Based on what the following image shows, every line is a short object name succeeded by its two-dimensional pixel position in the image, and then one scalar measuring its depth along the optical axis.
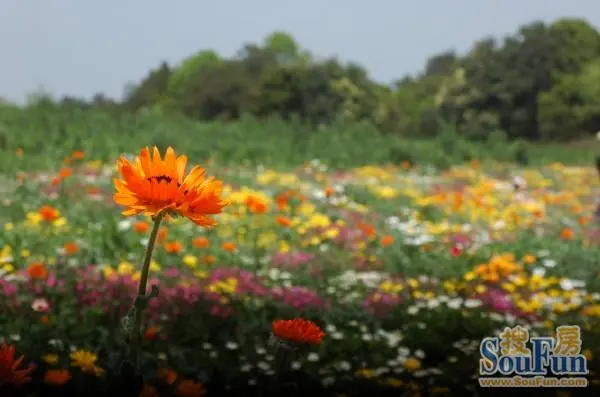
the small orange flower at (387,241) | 3.80
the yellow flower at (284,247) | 3.75
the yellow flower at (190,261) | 3.20
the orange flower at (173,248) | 3.15
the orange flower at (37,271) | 2.59
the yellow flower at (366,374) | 2.02
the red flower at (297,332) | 0.97
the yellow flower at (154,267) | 3.06
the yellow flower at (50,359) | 1.65
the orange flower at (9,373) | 0.94
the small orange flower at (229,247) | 3.32
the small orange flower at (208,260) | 3.31
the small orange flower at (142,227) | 3.21
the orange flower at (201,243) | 3.23
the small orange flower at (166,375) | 1.46
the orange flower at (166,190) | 0.87
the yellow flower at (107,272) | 3.01
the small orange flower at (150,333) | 1.90
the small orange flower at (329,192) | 4.84
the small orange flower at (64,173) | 4.04
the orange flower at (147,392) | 1.09
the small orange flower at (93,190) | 4.54
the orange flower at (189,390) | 1.30
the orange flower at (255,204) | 3.63
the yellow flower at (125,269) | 3.05
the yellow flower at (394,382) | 1.95
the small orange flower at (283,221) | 3.64
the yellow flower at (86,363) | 1.53
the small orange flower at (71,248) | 3.11
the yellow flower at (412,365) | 2.17
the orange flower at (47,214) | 3.16
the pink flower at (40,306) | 2.34
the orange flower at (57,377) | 1.40
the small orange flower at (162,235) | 3.04
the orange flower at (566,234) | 4.18
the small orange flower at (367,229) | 4.08
